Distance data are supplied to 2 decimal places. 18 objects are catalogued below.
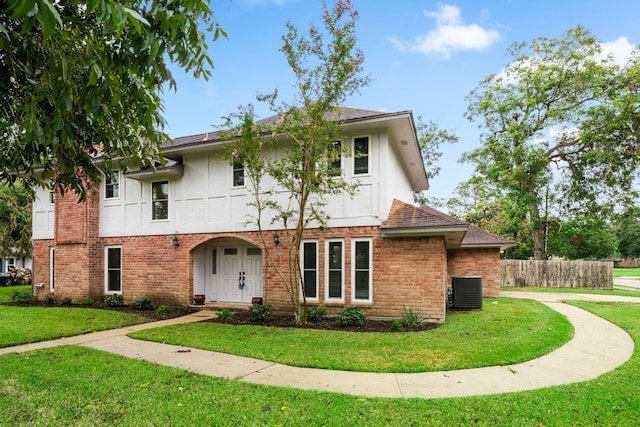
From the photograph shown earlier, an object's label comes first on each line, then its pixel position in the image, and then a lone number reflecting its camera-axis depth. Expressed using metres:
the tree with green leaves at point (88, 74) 2.95
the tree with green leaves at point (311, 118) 9.23
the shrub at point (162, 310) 11.84
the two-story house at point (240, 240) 10.14
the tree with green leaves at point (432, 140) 25.69
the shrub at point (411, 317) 9.46
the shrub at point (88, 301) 13.70
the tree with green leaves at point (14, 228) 24.00
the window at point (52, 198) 15.44
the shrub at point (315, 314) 10.14
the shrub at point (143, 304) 12.68
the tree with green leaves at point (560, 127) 21.67
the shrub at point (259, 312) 10.49
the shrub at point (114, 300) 13.41
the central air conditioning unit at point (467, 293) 12.37
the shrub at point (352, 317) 9.62
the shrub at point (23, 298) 14.88
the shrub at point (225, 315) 10.45
